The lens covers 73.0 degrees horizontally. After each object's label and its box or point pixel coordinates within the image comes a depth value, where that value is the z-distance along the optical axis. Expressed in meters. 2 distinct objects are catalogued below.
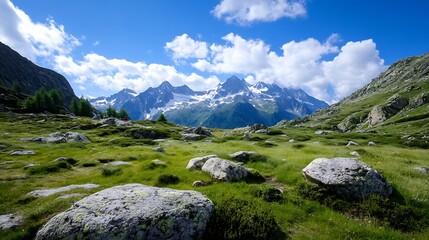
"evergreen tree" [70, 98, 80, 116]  176.51
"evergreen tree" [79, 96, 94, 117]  175.12
